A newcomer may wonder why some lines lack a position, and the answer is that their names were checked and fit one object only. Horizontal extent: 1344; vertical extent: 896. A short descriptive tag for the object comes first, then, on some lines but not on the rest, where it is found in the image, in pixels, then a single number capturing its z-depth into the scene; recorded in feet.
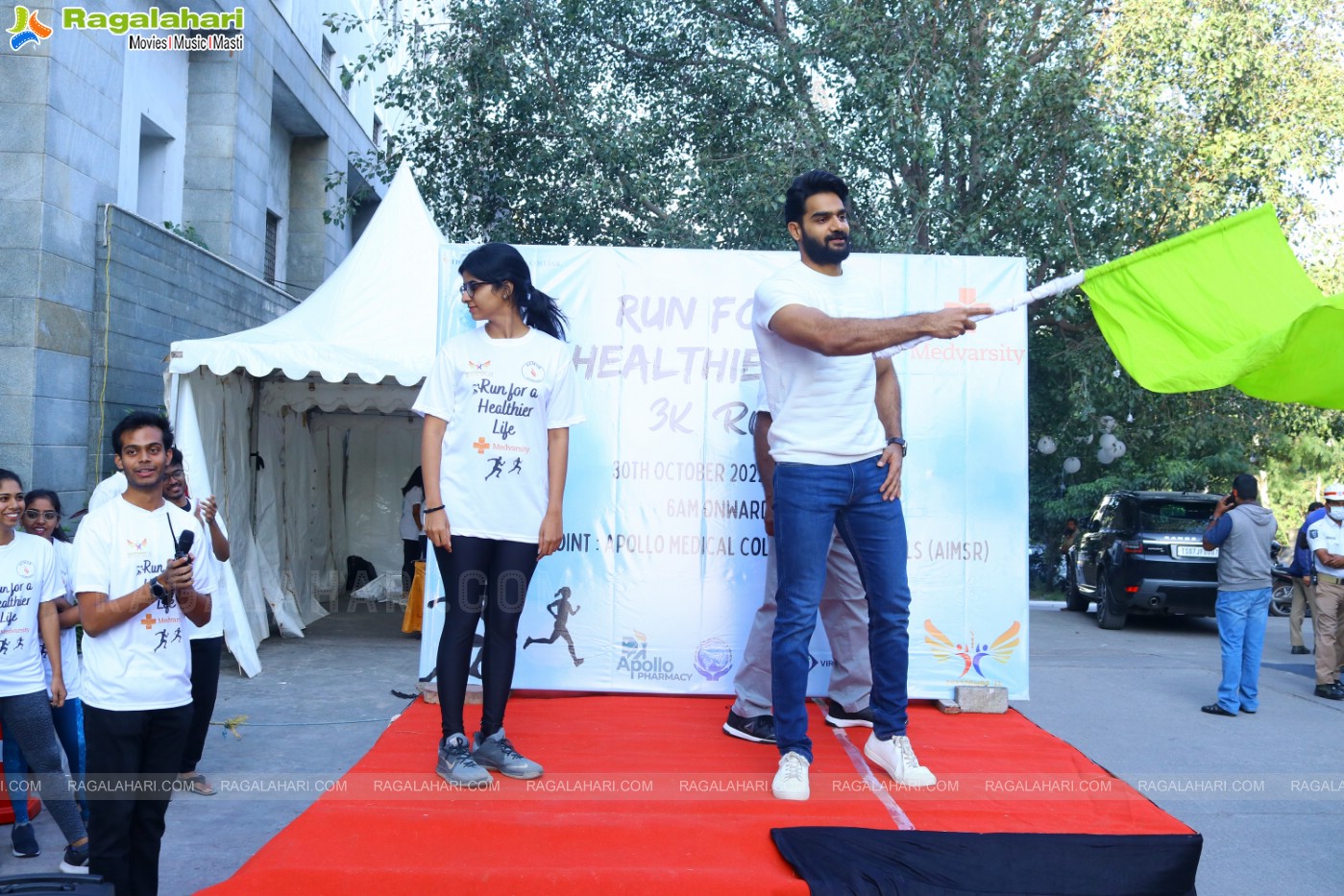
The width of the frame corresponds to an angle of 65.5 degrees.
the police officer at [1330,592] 27.71
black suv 38.63
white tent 26.37
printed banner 16.29
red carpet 9.42
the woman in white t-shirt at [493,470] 12.30
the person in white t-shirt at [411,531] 36.09
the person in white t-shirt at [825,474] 11.96
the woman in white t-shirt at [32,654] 12.63
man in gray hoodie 24.20
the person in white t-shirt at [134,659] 9.57
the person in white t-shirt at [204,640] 14.10
